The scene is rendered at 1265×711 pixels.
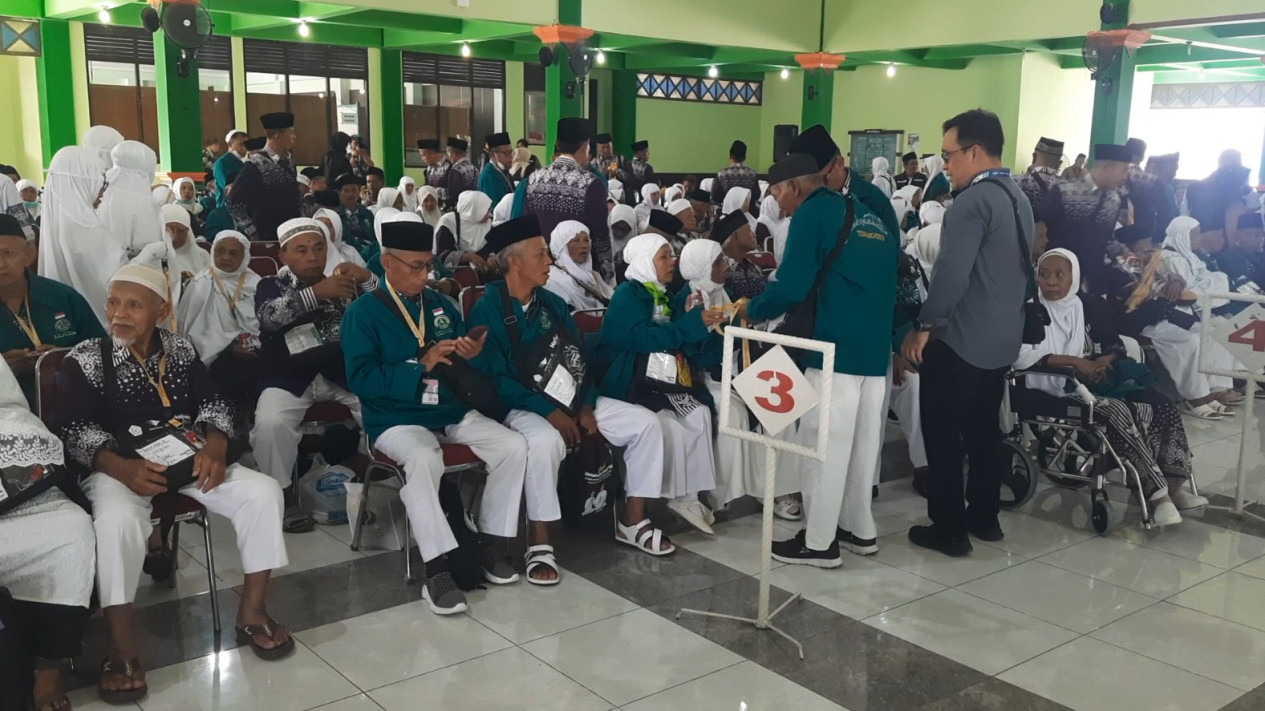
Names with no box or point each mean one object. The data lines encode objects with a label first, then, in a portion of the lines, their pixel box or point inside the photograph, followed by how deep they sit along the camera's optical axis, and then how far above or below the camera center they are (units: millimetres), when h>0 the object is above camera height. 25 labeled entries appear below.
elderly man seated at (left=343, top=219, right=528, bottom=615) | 3529 -825
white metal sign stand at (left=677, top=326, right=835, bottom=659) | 3125 -702
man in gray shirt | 3867 -566
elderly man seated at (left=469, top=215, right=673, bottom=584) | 3816 -844
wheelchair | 4449 -1167
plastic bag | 4355 -1352
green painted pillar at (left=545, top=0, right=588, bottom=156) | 12203 +965
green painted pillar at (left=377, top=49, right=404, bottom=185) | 17641 +843
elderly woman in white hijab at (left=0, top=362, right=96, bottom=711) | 2691 -1045
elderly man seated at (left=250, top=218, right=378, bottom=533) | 4156 -730
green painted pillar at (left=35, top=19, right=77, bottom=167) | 13969 +959
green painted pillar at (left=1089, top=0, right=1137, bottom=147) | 11859 +899
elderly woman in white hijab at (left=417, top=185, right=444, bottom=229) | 8445 -318
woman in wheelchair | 4492 -943
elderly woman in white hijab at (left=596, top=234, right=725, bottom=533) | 4094 -773
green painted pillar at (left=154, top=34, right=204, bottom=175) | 11266 +531
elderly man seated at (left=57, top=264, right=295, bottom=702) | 3049 -806
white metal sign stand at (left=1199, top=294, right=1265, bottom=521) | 4559 -701
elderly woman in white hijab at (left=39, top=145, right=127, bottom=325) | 4449 -318
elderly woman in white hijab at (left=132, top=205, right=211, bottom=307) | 5238 -449
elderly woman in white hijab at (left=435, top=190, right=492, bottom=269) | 7164 -382
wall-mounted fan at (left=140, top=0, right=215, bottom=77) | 8938 +1187
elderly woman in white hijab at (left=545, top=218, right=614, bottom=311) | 5117 -492
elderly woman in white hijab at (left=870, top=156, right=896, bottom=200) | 12680 -17
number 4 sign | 4553 -667
